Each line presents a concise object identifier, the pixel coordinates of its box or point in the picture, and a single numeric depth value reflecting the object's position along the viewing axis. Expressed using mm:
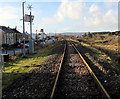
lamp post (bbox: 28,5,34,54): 16981
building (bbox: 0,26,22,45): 34146
